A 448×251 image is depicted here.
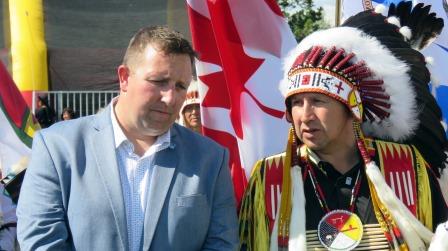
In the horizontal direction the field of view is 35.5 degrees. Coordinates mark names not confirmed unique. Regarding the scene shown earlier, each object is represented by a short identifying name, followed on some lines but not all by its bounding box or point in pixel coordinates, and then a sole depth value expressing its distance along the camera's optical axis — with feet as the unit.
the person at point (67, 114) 28.86
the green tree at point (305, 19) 54.70
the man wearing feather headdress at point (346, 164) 8.13
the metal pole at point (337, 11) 18.52
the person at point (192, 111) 13.70
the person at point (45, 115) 30.01
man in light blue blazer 6.97
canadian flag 10.71
